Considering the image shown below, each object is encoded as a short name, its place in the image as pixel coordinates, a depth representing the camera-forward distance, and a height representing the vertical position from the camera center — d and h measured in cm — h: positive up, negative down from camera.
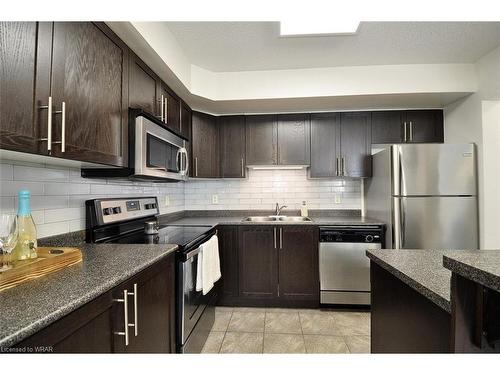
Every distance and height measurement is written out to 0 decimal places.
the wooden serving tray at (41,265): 83 -26
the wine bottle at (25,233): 101 -15
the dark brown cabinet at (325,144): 295 +57
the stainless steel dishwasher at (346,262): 258 -71
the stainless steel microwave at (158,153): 163 +31
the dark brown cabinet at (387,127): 288 +75
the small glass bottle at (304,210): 310 -21
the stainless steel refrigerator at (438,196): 235 -4
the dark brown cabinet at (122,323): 71 -46
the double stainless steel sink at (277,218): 308 -31
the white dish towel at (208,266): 188 -59
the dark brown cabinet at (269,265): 266 -77
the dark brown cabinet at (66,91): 87 +45
